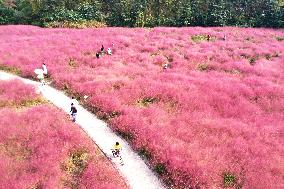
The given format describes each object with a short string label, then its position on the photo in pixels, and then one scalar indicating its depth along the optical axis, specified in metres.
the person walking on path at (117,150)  20.73
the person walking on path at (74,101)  28.81
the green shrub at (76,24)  56.38
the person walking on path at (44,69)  34.12
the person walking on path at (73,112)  24.93
